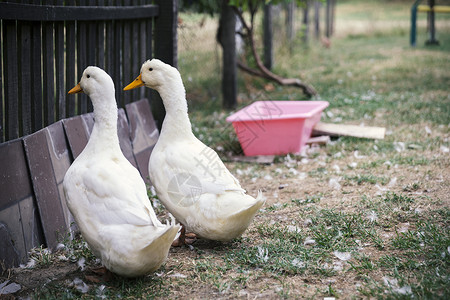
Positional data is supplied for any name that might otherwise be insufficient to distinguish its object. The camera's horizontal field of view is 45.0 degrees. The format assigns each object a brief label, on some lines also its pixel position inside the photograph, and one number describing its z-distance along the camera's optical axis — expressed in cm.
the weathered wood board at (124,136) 499
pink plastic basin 601
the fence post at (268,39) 1061
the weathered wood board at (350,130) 662
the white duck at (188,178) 351
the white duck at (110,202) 297
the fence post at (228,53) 830
